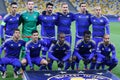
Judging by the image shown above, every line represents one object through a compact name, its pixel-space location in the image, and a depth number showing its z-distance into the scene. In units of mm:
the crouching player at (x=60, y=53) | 7715
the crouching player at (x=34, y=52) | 7347
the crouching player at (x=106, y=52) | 7910
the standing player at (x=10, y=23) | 8078
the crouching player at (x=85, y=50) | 7889
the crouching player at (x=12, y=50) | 7395
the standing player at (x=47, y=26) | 8242
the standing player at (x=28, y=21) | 8164
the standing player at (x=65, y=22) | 8367
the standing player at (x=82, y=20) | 8438
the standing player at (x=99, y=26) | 8422
